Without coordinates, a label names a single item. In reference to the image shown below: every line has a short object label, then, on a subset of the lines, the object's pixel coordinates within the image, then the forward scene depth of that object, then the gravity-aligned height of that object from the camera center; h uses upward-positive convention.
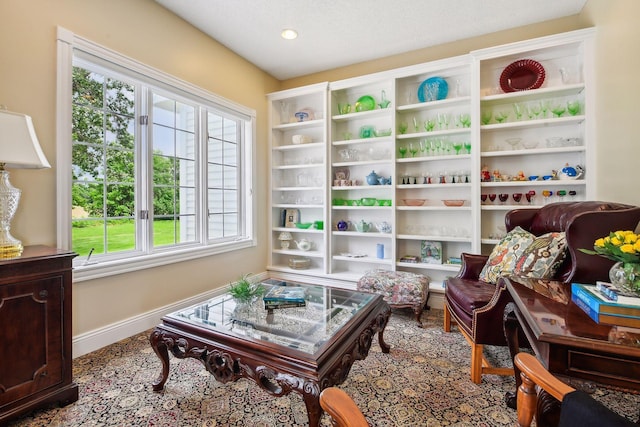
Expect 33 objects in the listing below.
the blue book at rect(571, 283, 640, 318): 1.04 -0.33
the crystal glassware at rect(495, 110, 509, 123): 3.13 +1.02
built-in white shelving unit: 2.93 +0.65
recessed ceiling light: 3.13 +1.90
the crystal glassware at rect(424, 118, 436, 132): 3.40 +1.00
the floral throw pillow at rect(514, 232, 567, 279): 1.87 -0.29
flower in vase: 1.11 -0.13
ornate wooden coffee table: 1.31 -0.64
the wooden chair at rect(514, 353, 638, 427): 0.61 -0.48
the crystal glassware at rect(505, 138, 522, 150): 3.11 +0.74
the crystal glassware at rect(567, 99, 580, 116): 2.80 +0.98
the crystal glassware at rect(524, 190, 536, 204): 3.04 +0.18
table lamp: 1.55 +0.30
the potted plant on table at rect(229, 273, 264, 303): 1.95 -0.52
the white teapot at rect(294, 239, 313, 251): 4.13 -0.44
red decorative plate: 2.99 +1.40
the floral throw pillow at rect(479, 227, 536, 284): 2.15 -0.32
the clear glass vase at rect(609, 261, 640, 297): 1.13 -0.25
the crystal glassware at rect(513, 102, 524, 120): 3.07 +1.07
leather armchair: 1.67 -0.35
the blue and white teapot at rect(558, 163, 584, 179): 2.79 +0.38
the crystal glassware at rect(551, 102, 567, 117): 2.87 +0.99
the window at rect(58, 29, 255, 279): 2.27 +0.46
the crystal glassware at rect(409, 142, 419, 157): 3.54 +0.78
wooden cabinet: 1.50 -0.63
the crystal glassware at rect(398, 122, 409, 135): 3.63 +1.04
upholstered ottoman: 2.83 -0.73
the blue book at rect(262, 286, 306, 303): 1.99 -0.57
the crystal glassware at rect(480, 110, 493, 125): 3.15 +1.03
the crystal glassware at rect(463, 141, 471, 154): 3.24 +0.71
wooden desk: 0.90 -0.42
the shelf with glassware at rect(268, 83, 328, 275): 4.07 +0.46
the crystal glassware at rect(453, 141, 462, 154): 3.29 +0.72
